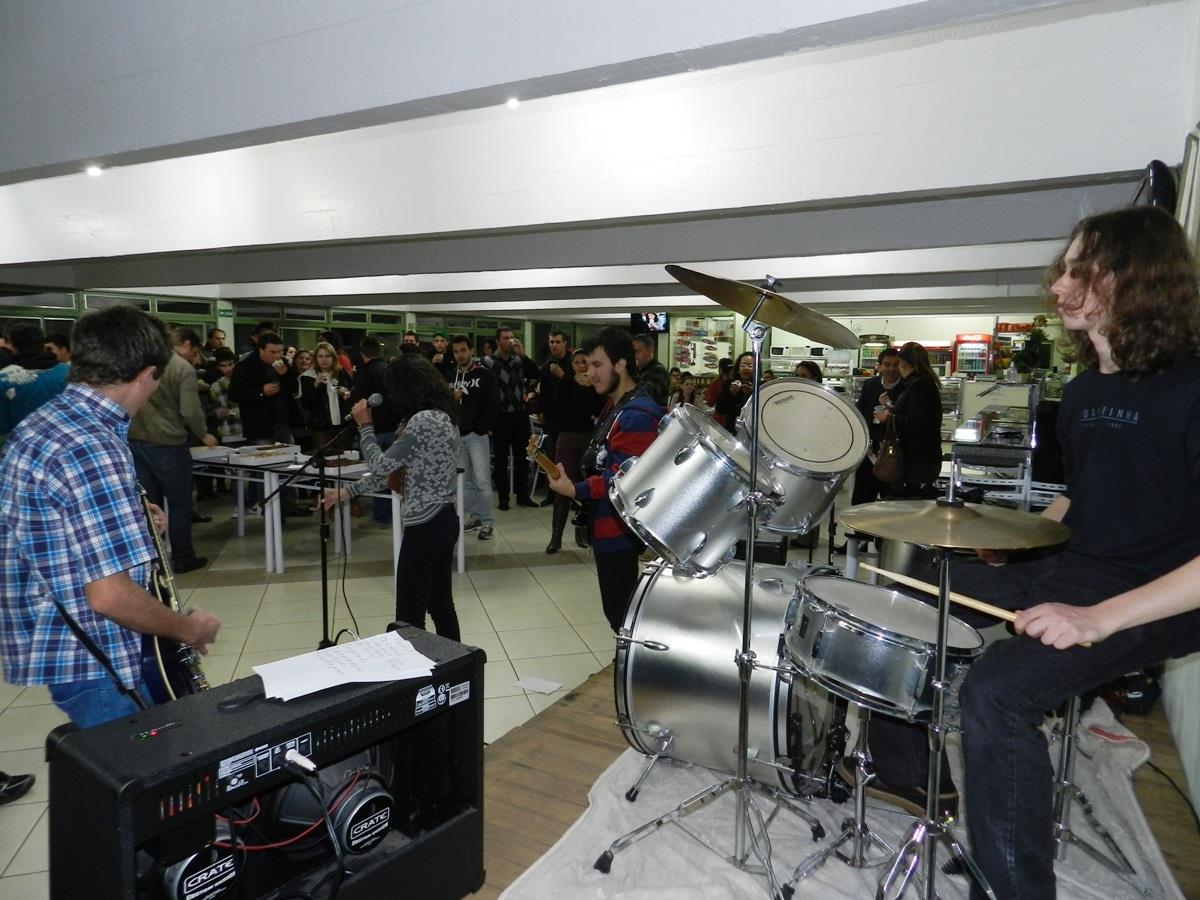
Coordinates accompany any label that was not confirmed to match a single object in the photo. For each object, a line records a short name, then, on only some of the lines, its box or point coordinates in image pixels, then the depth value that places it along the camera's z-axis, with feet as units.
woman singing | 10.43
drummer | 5.42
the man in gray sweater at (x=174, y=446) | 17.01
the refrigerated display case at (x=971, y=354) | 42.16
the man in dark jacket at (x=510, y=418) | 24.53
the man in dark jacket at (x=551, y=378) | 23.45
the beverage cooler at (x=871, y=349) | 45.39
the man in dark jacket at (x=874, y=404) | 19.31
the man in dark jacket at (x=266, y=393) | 21.72
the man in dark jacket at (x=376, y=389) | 20.83
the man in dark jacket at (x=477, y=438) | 20.71
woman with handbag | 17.22
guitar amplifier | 4.45
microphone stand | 10.21
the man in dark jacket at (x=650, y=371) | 17.11
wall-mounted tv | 42.50
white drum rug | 6.91
